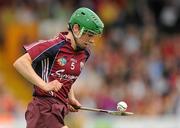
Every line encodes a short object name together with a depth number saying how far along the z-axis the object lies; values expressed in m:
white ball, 19.80
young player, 18.83
